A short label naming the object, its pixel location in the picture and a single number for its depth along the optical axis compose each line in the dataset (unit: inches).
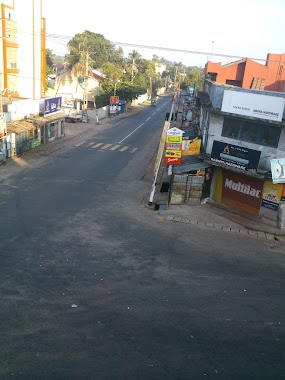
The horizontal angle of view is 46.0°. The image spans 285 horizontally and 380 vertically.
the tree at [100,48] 4066.4
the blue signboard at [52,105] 1450.5
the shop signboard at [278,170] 730.2
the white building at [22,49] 1630.2
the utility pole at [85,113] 2117.4
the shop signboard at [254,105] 731.4
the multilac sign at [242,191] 829.2
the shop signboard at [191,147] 914.7
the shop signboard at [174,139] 864.3
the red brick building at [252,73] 1267.2
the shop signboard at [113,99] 2455.0
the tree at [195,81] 3461.9
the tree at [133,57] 3408.2
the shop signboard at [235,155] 773.3
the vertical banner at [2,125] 1061.5
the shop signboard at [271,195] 784.8
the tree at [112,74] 2672.2
